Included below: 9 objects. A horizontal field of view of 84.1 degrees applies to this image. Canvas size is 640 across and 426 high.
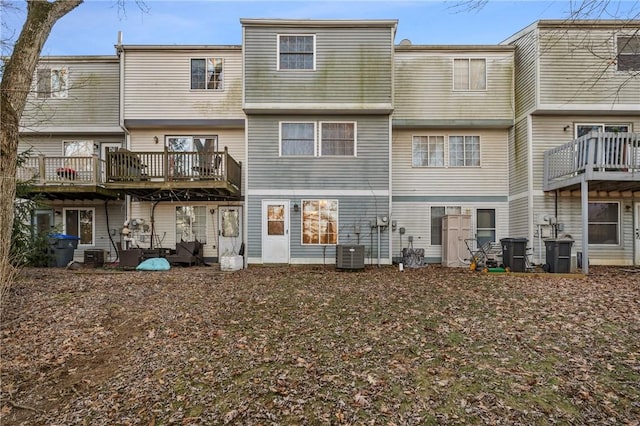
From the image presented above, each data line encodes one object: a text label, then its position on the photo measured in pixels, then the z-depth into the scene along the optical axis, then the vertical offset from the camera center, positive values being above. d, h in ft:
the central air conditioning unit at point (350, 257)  36.14 -4.00
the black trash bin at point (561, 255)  32.96 -3.48
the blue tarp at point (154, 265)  37.04 -4.90
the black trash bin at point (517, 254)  34.35 -3.58
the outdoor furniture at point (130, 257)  38.75 -4.25
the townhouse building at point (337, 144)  38.27 +8.80
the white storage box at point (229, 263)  36.47 -4.62
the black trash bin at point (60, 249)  40.23 -3.49
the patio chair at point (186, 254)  40.34 -4.18
